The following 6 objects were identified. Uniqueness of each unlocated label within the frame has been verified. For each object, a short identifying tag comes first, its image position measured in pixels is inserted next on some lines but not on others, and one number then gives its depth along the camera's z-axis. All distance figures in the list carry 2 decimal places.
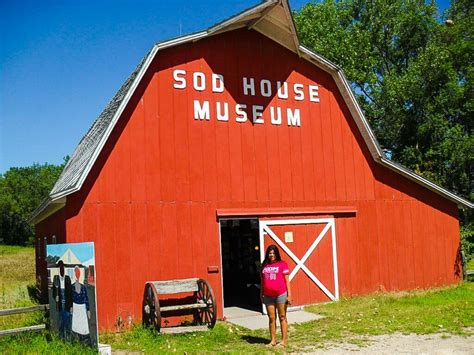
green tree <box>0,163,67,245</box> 62.56
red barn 10.25
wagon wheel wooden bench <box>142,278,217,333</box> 9.38
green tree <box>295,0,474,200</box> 28.09
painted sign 7.22
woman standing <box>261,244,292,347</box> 8.23
